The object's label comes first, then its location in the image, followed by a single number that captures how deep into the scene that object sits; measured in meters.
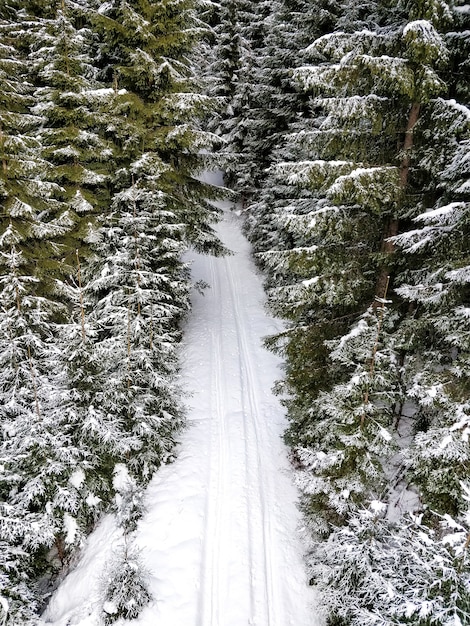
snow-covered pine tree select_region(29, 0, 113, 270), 11.81
